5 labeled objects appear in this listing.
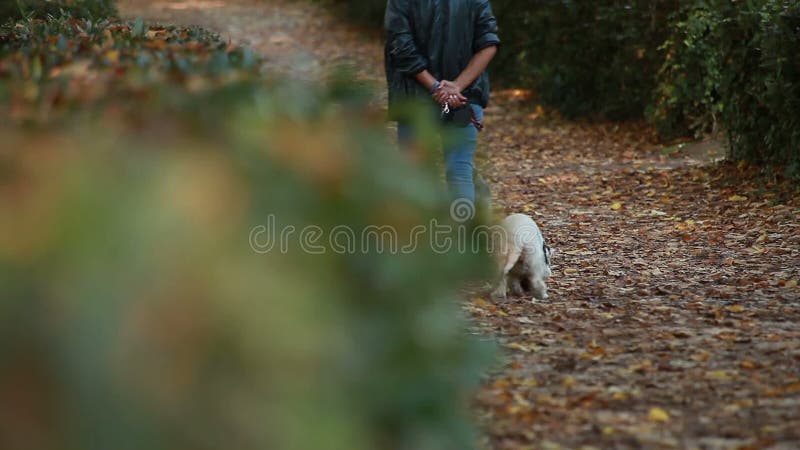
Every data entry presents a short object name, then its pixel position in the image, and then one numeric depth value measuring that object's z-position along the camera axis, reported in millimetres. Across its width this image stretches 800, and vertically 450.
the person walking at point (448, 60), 13187
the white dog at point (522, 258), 12555
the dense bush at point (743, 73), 17609
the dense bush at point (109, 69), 6094
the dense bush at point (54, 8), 13469
